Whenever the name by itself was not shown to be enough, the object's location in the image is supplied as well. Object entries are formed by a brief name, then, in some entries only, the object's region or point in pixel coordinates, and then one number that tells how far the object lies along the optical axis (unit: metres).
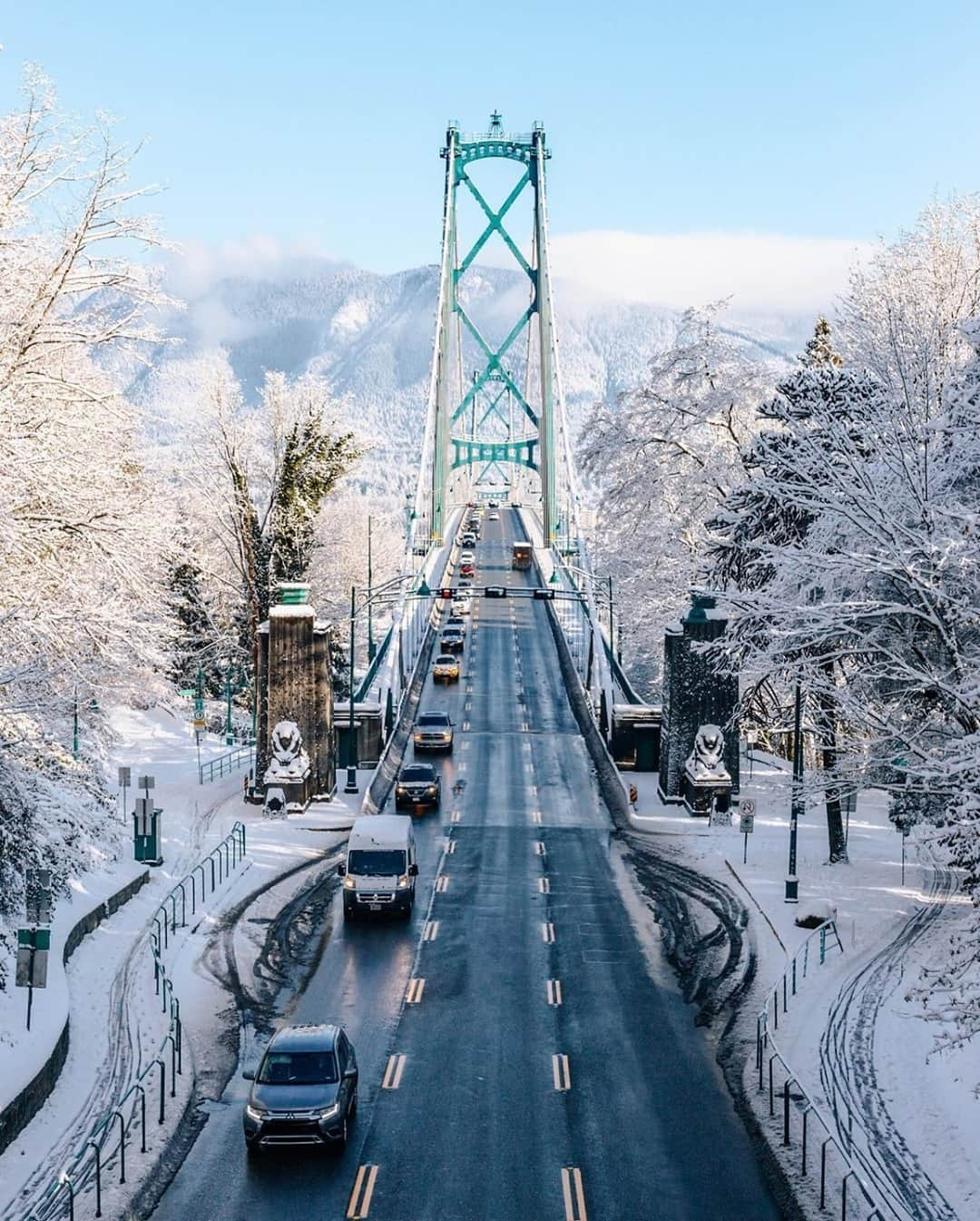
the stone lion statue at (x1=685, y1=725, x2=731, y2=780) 44.62
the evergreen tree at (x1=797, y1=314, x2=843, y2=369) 52.28
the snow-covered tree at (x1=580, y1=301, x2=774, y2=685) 52.91
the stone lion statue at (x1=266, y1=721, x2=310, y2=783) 44.50
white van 33.28
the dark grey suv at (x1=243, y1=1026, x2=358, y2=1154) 20.05
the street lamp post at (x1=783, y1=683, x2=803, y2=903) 32.31
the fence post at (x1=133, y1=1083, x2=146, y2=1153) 20.27
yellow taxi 72.56
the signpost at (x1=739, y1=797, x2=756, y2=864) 38.22
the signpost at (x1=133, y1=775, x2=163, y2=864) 36.31
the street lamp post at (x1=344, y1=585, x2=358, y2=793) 47.91
